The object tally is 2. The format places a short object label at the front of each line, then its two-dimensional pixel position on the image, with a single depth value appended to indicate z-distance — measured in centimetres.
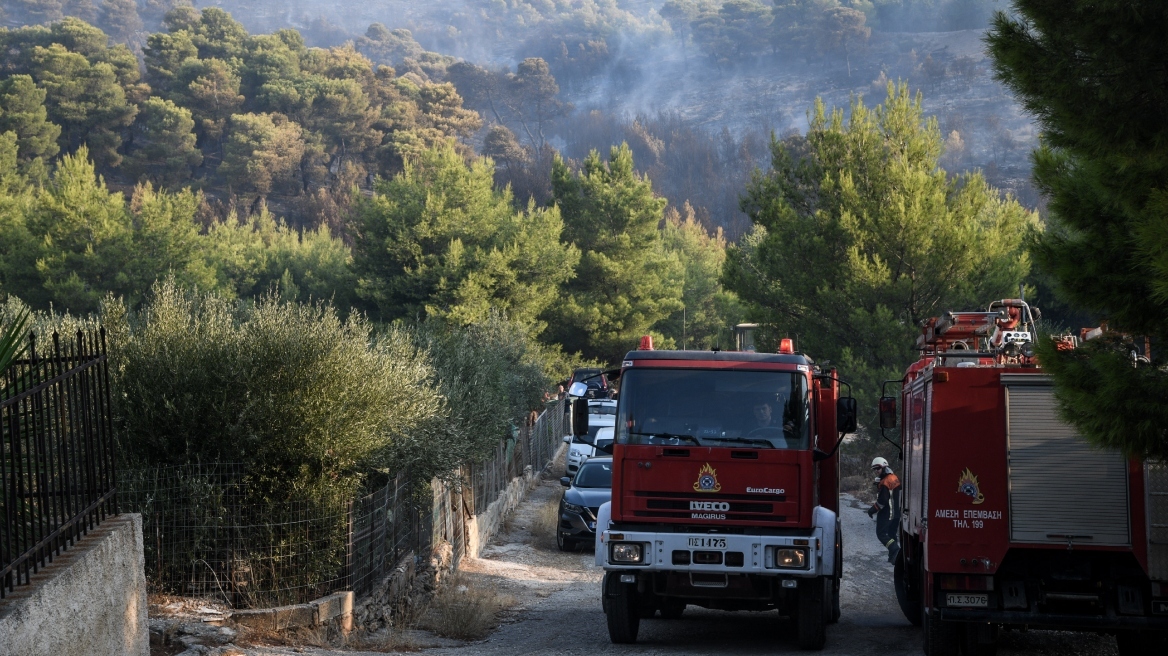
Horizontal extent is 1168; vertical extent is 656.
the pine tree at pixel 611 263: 4871
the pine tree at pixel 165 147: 8981
